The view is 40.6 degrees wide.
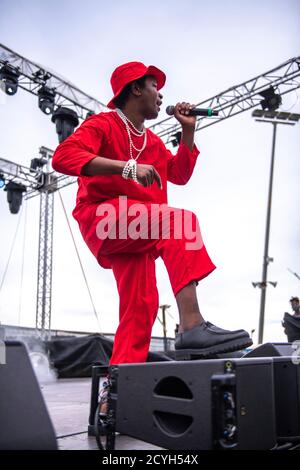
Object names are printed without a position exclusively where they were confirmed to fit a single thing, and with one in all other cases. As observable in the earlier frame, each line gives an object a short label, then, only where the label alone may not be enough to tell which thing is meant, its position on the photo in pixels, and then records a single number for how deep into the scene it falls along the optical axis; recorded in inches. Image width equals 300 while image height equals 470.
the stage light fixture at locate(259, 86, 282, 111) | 297.7
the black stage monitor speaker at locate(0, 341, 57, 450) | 37.5
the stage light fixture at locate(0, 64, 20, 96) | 279.5
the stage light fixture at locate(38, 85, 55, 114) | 303.4
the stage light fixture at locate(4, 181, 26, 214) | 400.8
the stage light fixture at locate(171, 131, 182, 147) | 344.1
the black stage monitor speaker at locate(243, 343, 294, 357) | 62.1
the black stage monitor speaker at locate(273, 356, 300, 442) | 53.1
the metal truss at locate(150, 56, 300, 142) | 287.3
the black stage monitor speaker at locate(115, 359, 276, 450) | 39.4
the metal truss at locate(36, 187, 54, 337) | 375.6
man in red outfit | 60.2
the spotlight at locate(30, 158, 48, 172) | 399.9
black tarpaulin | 309.3
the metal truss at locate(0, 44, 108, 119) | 287.6
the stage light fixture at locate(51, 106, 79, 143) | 299.6
